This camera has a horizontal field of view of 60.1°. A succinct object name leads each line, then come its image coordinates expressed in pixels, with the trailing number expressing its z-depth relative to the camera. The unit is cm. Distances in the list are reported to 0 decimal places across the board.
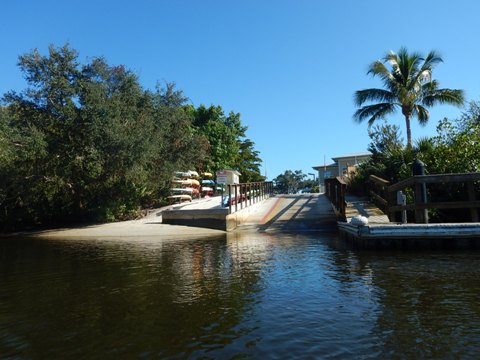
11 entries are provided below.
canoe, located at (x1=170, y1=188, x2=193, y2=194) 2694
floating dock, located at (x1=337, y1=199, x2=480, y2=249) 1030
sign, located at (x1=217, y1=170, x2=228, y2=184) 2000
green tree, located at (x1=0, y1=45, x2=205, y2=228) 2030
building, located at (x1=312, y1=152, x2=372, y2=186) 5218
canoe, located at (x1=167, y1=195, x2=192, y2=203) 2681
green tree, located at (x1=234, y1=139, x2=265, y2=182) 5109
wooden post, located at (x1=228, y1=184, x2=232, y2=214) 1891
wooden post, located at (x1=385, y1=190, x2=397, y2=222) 1309
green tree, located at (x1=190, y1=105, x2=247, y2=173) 3941
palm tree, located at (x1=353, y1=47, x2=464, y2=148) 2761
